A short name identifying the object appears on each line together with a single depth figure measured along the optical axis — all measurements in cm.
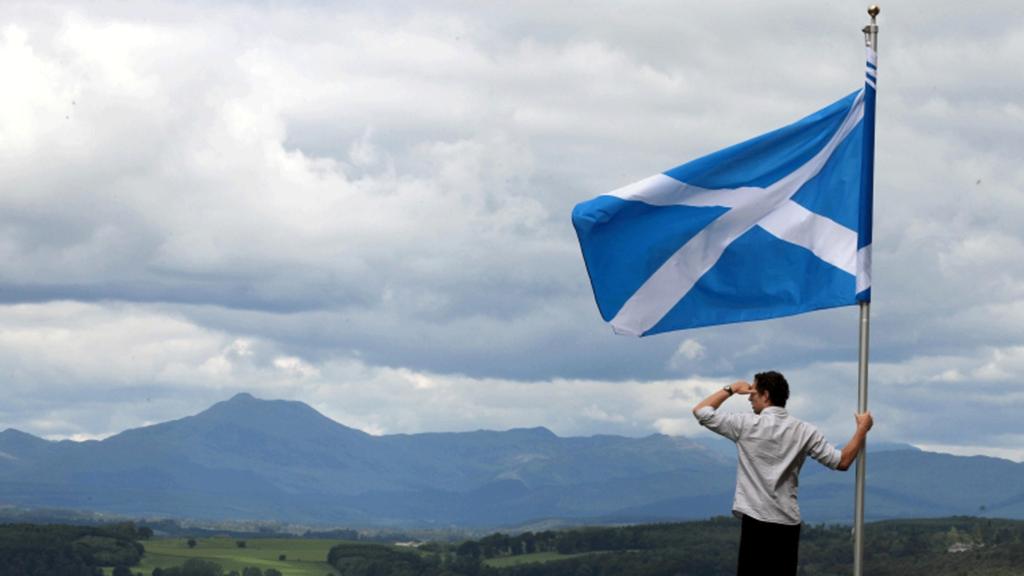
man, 1739
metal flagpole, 1825
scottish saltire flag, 2077
